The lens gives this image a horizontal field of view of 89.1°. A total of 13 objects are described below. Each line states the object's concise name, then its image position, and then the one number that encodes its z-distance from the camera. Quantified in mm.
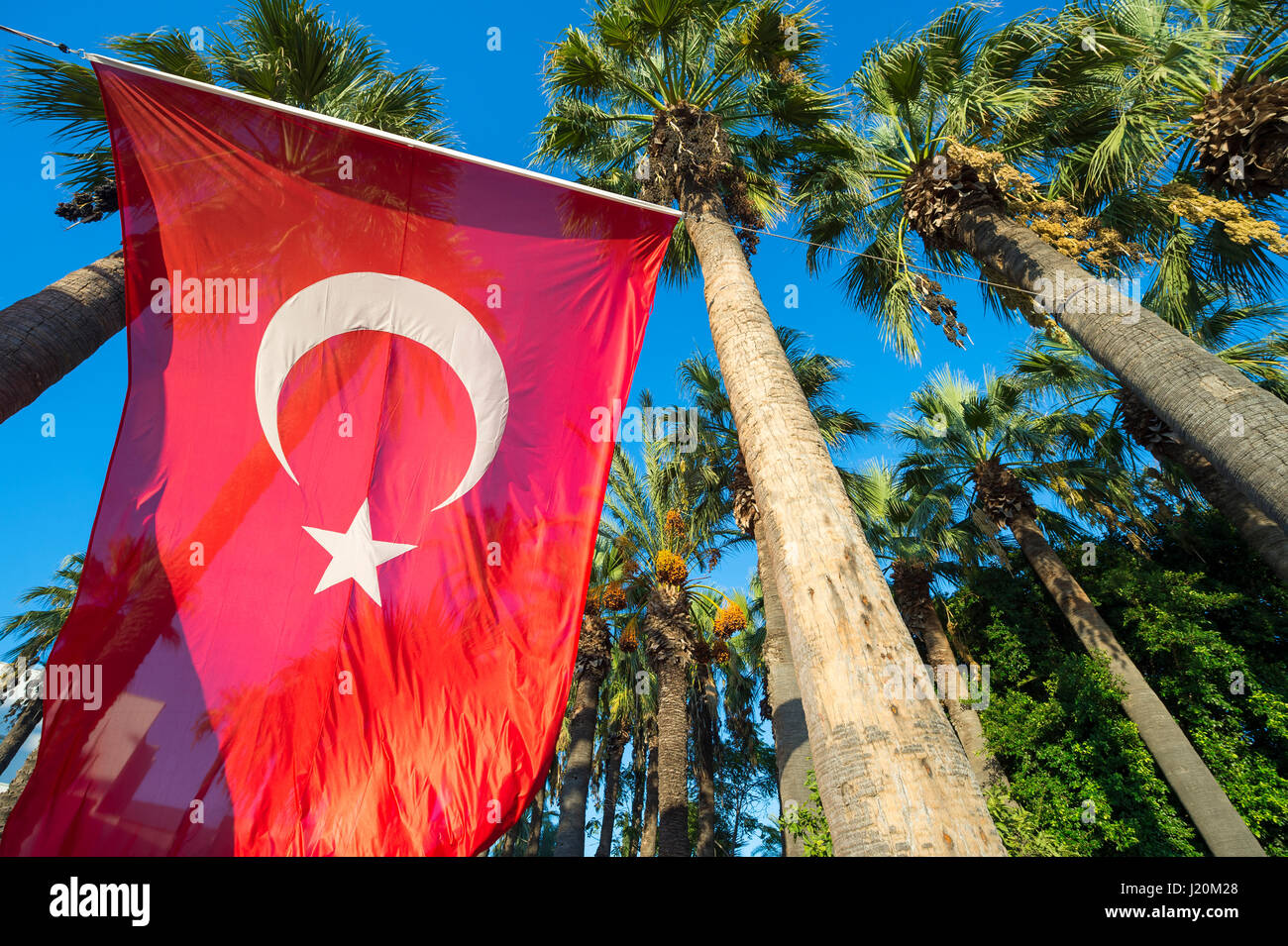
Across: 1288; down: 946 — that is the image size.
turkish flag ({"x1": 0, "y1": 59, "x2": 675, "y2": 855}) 3219
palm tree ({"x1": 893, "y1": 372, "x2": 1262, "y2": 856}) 13930
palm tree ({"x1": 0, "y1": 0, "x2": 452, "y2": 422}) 5402
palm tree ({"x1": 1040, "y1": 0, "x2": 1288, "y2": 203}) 6930
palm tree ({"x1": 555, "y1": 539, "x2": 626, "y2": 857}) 15219
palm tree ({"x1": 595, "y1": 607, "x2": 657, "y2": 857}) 22391
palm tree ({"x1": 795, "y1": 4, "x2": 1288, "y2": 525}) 6207
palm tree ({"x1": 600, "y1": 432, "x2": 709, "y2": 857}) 13517
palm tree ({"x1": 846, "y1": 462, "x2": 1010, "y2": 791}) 14867
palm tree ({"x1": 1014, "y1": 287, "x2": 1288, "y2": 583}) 11125
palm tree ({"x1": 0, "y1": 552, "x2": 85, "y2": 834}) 19497
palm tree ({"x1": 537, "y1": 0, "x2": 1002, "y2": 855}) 2766
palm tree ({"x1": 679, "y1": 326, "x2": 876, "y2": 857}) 10172
